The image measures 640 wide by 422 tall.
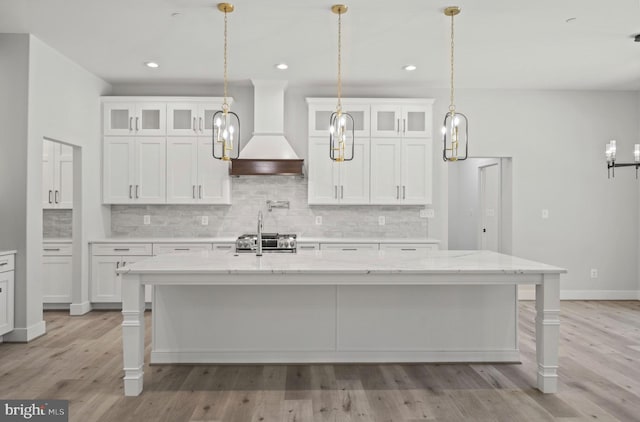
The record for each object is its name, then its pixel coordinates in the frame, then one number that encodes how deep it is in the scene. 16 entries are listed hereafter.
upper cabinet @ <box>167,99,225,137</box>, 5.66
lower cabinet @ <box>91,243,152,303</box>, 5.36
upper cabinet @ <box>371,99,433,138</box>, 5.75
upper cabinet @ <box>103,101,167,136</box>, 5.64
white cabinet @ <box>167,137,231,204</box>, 5.67
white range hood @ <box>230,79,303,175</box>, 5.45
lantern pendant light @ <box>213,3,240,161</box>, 3.27
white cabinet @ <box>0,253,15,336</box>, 3.95
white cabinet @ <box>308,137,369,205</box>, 5.76
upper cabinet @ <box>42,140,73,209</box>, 5.54
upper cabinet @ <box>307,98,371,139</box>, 5.73
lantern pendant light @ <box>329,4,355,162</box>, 3.34
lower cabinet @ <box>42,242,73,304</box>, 5.34
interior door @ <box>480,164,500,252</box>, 6.70
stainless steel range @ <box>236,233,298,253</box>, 5.21
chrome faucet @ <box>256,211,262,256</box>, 3.66
